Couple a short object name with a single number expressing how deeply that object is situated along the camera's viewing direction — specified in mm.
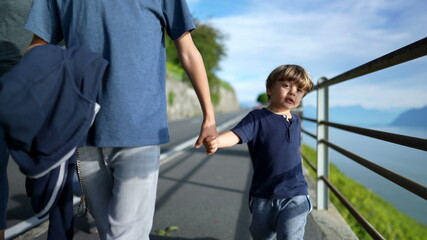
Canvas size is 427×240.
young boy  2162
